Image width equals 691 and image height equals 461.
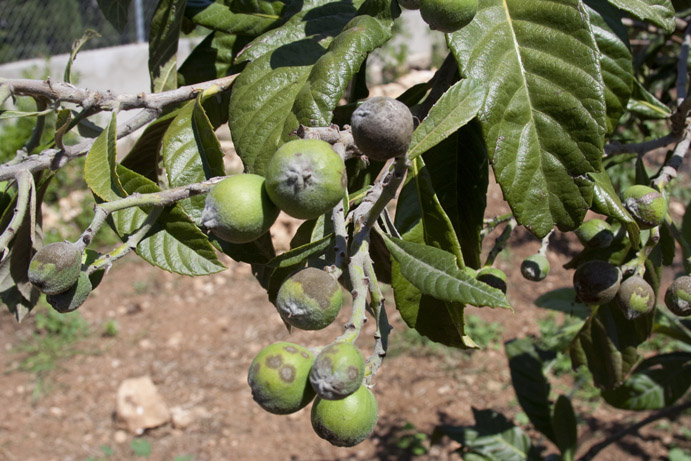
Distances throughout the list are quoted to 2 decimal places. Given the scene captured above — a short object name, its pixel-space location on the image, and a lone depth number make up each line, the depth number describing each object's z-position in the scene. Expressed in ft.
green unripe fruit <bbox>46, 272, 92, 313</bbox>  1.34
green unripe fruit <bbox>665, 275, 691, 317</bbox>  1.64
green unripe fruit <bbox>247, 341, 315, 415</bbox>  1.24
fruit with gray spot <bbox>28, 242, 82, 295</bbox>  1.29
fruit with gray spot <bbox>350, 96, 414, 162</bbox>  1.17
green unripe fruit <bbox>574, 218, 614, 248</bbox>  1.79
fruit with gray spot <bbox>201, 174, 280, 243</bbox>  1.25
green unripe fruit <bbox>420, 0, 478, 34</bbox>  1.35
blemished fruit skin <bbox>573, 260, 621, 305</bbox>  1.70
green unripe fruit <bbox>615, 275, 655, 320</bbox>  1.69
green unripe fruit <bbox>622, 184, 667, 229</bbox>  1.64
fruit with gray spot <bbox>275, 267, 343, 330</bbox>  1.24
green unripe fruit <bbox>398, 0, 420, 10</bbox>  1.48
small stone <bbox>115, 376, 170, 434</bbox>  5.19
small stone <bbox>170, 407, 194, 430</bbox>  5.29
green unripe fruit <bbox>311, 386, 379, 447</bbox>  1.25
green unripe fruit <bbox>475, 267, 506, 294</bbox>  1.72
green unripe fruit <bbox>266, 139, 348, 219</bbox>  1.19
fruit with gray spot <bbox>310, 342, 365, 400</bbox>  1.18
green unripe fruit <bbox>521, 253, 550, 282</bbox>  1.84
